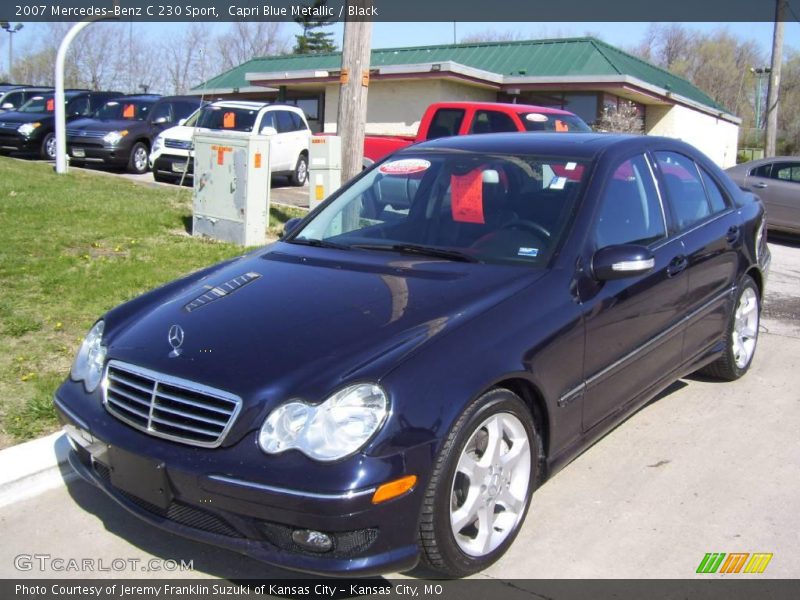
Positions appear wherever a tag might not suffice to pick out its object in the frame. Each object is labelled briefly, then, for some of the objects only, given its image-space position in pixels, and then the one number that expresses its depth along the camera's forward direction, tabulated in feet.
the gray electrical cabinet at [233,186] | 29.04
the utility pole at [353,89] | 29.27
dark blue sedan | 9.23
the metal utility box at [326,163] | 31.37
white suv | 49.29
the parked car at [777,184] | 43.68
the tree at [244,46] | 183.73
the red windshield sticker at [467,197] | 13.74
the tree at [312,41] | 175.83
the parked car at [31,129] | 57.21
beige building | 76.43
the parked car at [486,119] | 38.81
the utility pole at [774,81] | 75.77
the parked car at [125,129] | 53.62
